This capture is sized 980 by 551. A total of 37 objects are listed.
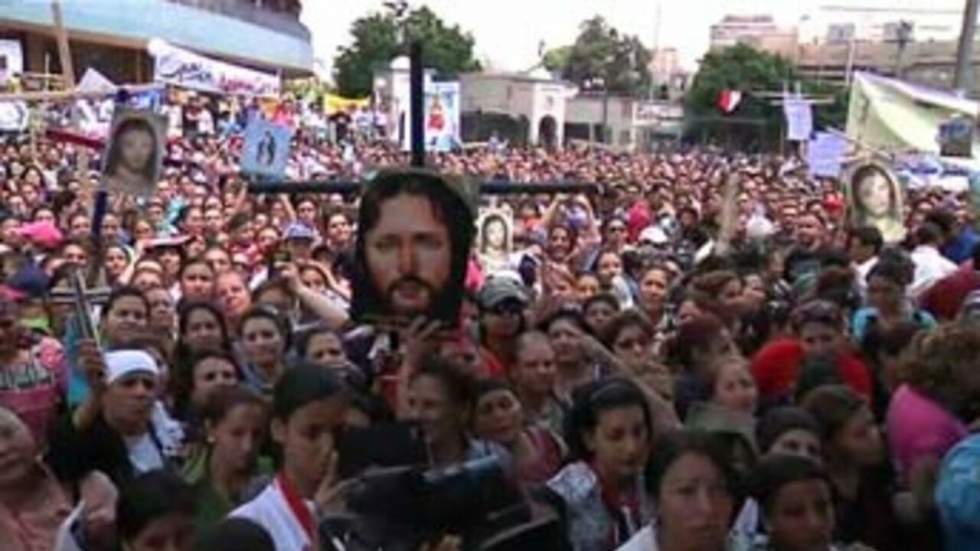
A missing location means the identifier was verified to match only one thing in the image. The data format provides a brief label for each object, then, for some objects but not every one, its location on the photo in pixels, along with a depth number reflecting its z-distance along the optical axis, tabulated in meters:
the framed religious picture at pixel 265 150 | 12.12
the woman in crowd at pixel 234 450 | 4.44
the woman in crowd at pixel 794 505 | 3.92
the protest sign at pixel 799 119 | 18.73
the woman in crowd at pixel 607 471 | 4.37
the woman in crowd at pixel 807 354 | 5.86
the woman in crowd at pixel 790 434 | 4.46
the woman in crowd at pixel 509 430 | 4.88
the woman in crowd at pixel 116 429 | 4.72
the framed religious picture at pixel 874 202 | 11.27
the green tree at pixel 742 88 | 63.50
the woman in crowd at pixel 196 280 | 7.47
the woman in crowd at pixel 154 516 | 3.78
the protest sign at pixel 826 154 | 15.38
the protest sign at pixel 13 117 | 18.31
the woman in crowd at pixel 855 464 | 4.64
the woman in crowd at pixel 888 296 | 7.04
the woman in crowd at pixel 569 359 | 5.92
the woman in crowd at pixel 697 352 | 5.66
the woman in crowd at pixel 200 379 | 5.24
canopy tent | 14.06
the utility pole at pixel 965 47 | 16.91
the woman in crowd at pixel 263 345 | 5.97
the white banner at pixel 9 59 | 19.61
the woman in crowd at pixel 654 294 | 8.09
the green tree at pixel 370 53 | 68.75
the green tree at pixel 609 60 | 103.19
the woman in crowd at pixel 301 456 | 3.86
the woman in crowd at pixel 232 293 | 7.26
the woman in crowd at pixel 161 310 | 6.60
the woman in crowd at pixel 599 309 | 6.81
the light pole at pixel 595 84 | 98.12
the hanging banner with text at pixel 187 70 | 15.57
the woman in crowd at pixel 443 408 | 4.69
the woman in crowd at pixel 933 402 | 4.69
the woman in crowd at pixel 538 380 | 5.63
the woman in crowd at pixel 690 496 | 3.71
